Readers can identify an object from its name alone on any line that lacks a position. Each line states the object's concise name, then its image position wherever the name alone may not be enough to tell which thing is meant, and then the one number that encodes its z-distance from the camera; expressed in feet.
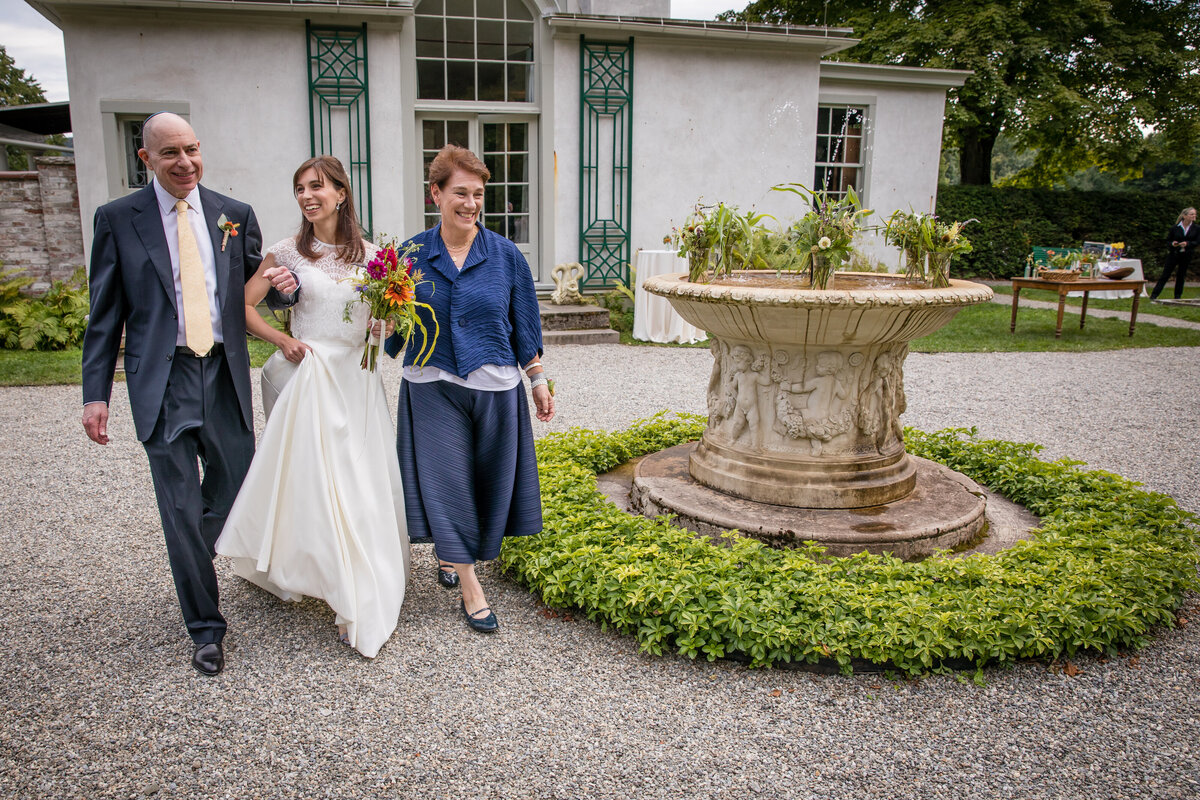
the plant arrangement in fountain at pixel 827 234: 13.32
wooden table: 35.73
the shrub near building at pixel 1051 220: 64.28
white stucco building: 34.65
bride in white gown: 10.62
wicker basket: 36.14
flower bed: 10.56
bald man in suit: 9.80
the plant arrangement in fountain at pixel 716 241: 15.15
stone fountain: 12.82
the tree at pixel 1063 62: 58.75
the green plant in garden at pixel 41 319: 32.13
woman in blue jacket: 11.06
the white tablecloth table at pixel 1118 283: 43.08
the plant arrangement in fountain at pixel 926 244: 14.47
